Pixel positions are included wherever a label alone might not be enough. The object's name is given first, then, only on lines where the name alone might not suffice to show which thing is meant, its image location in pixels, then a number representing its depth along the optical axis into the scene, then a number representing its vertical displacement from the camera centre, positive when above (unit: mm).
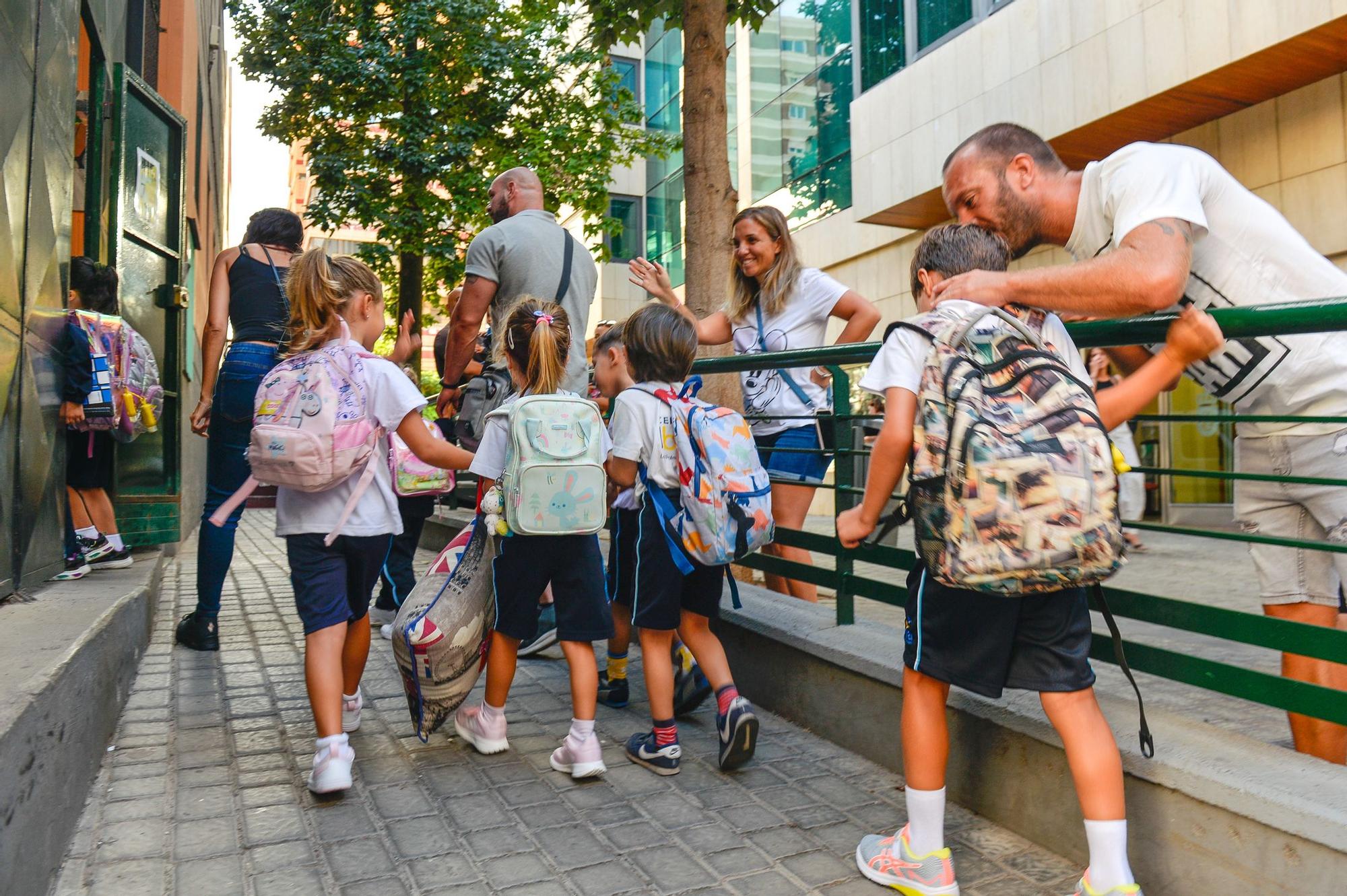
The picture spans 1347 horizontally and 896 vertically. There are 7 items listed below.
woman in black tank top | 4758 +598
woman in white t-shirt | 4574 +675
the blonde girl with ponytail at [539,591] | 3543 -432
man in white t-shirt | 2512 +470
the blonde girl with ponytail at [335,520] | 3328 -161
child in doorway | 5305 -8
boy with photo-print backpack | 2285 -129
